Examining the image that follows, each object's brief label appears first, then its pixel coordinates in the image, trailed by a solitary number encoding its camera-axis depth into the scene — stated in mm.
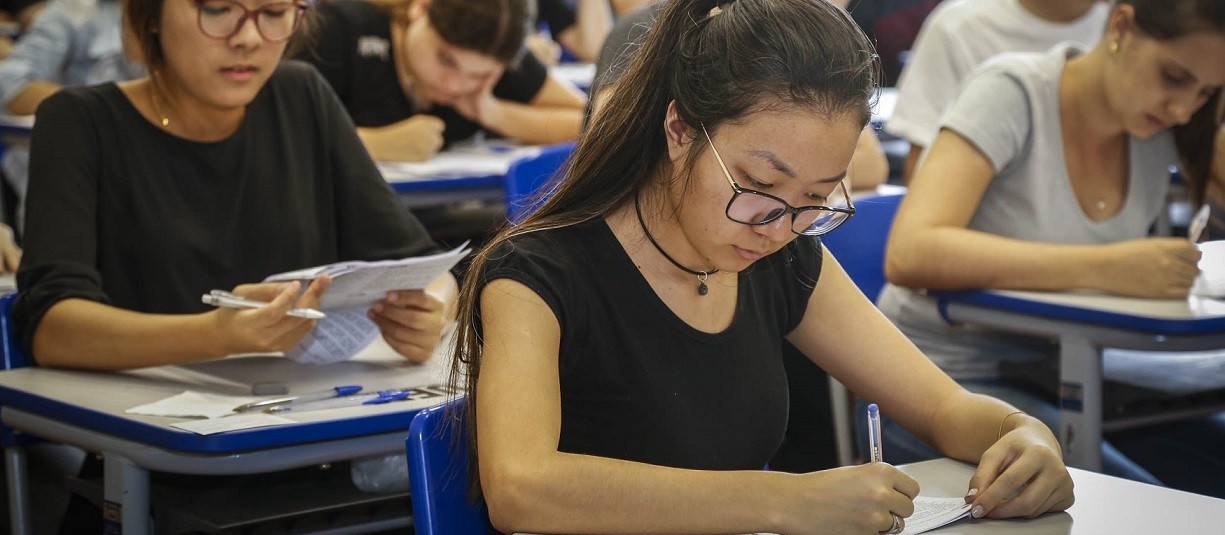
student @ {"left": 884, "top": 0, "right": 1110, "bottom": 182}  3334
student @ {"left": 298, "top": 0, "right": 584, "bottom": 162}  3287
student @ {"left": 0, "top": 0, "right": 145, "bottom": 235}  3701
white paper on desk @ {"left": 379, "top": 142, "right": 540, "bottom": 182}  3232
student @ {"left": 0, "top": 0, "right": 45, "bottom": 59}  5160
